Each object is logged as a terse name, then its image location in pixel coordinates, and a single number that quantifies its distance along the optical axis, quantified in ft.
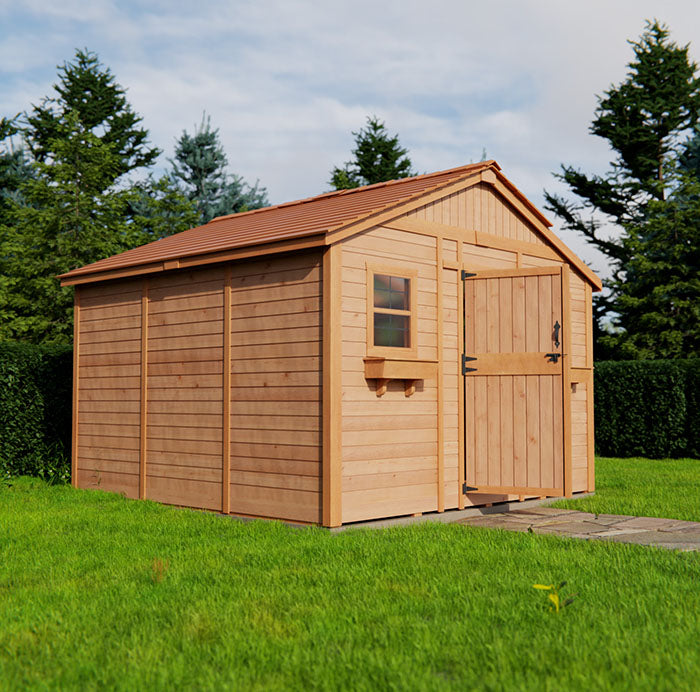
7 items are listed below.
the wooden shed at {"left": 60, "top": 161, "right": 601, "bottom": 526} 26.03
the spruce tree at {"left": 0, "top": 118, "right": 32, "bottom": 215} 80.94
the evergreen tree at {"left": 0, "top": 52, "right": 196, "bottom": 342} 59.06
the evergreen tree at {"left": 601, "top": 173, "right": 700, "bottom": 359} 71.82
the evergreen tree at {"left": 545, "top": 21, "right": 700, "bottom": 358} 86.28
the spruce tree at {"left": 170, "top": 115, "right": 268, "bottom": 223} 98.89
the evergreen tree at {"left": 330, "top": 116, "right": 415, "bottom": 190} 105.19
